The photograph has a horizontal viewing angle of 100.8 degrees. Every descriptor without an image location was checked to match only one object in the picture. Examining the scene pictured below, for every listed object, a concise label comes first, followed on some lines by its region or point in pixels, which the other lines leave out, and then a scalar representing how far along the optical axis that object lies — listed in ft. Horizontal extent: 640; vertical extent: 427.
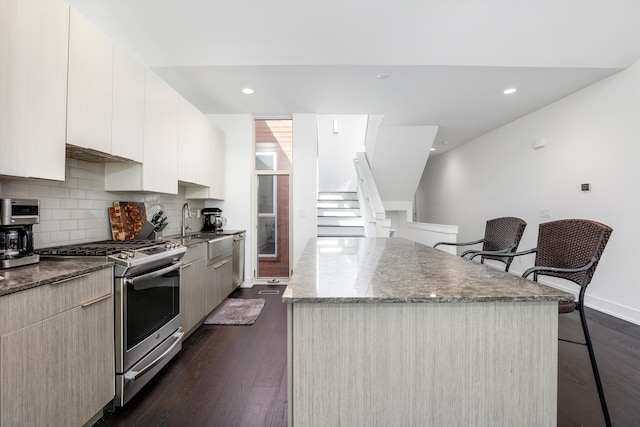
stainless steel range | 5.09
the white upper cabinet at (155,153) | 7.23
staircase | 16.61
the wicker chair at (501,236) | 7.18
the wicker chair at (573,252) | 4.62
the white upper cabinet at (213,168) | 11.56
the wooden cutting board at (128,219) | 7.53
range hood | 5.49
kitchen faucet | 10.42
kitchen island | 2.82
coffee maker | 4.25
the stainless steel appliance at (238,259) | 11.83
